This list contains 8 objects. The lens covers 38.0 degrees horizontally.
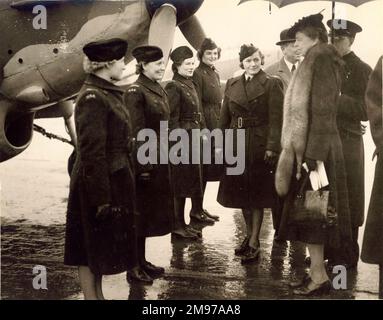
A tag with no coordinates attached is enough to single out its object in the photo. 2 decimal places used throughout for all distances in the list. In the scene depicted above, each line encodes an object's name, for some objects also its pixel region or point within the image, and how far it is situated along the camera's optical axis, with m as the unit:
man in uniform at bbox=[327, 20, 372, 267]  4.46
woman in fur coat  4.07
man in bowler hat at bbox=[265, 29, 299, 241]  4.61
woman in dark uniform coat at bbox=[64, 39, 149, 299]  3.69
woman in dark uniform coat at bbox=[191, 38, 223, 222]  4.89
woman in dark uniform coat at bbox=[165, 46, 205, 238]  4.92
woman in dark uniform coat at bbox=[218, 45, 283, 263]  4.61
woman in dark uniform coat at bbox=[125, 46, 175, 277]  4.32
